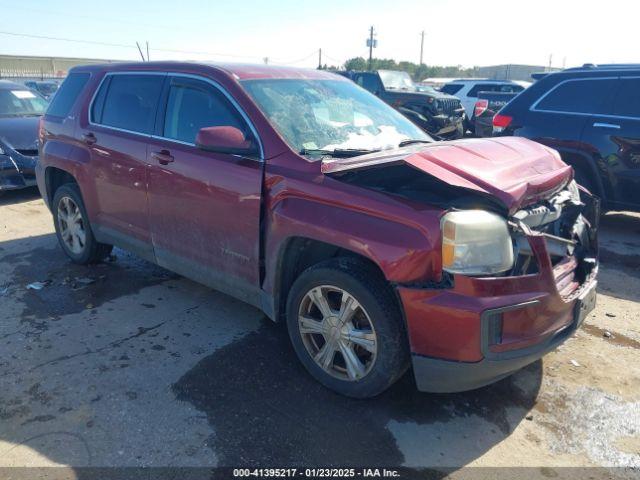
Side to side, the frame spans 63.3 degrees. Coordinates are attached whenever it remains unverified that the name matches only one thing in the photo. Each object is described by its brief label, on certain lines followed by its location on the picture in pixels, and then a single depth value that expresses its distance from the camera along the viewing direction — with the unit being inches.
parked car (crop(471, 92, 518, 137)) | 452.1
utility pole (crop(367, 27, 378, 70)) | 1918.1
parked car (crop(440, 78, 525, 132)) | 634.2
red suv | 103.7
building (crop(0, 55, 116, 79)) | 1409.9
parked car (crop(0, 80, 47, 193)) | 312.9
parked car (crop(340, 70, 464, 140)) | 502.3
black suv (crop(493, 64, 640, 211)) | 234.8
